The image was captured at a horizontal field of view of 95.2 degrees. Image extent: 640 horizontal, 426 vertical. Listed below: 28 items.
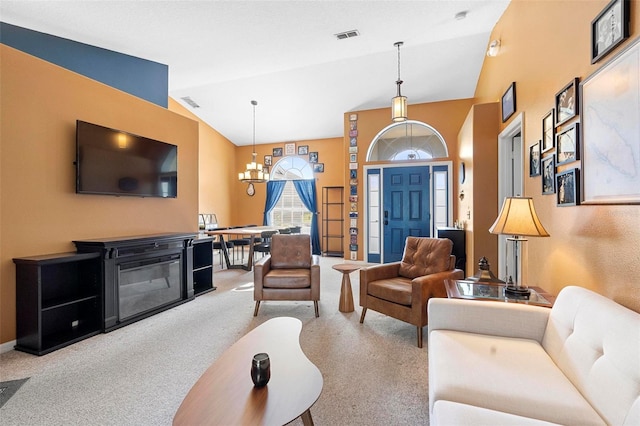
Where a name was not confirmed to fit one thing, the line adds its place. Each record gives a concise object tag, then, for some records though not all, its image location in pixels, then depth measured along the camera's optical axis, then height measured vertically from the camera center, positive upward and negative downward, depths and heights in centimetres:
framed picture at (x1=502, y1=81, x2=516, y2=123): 319 +126
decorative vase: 130 -71
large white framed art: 134 +41
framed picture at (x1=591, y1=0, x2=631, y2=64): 142 +96
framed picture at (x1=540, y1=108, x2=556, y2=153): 223 +64
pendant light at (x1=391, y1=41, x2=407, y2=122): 408 +148
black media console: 240 -73
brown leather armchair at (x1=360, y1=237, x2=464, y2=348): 251 -66
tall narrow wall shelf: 782 -17
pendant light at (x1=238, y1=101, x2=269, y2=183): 628 +86
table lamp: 192 -7
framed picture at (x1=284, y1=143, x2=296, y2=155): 828 +183
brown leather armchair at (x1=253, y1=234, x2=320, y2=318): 313 -75
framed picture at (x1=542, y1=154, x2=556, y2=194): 222 +30
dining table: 525 -59
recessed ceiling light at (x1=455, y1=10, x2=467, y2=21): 358 +246
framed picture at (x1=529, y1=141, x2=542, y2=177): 259 +49
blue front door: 602 +12
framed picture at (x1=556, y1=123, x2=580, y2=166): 186 +46
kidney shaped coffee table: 112 -78
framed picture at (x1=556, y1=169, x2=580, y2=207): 186 +16
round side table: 329 -92
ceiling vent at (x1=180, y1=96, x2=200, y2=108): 628 +246
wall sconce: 379 +216
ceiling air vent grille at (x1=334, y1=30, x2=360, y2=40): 376 +233
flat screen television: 284 +55
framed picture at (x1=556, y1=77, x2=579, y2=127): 188 +75
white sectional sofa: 102 -71
